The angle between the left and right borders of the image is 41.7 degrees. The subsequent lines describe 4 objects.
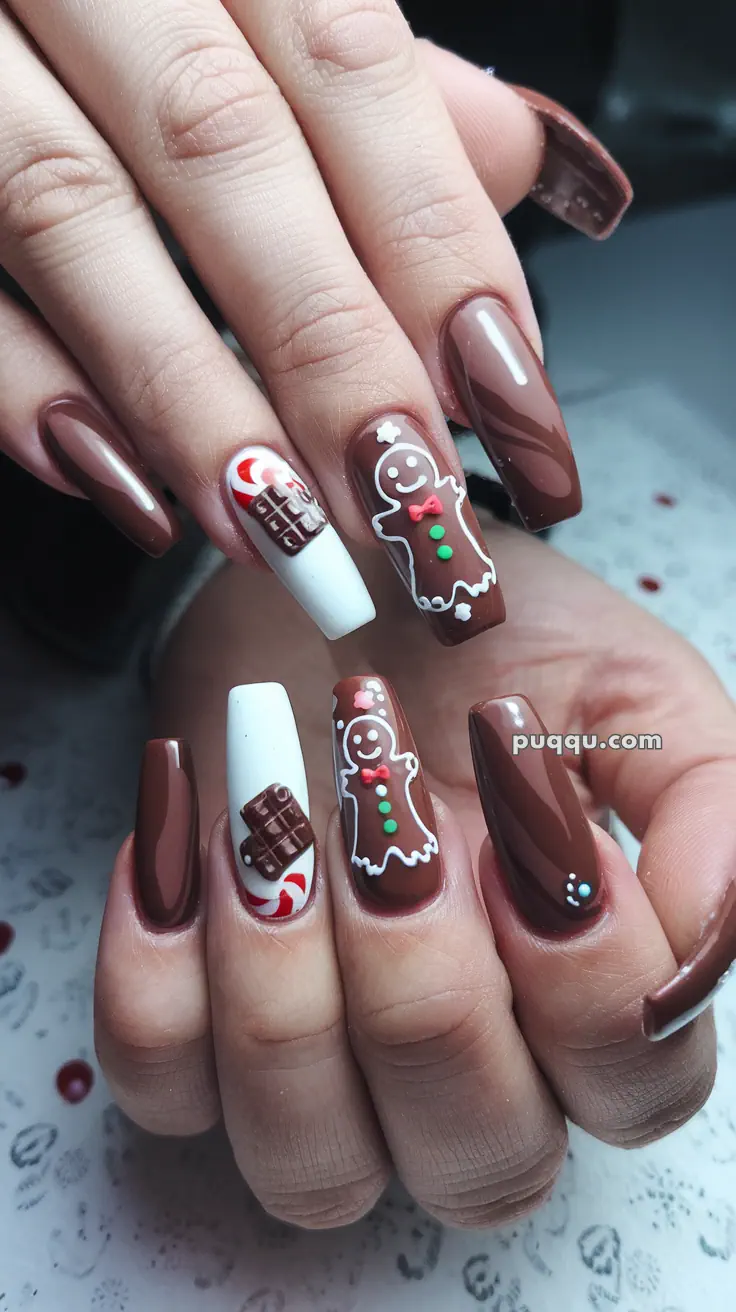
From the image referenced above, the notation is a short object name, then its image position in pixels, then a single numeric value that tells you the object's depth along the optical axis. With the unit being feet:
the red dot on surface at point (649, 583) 0.60
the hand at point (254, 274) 0.35
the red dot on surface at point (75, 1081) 0.43
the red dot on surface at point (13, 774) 0.50
